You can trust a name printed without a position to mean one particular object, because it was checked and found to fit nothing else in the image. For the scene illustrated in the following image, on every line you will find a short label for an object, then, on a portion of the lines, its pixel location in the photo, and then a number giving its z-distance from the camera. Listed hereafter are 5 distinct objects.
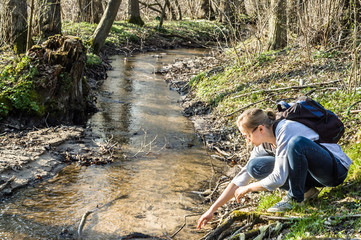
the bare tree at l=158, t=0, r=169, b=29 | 24.61
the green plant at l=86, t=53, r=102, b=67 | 13.50
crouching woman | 3.56
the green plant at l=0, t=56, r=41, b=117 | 7.57
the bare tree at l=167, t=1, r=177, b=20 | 31.82
